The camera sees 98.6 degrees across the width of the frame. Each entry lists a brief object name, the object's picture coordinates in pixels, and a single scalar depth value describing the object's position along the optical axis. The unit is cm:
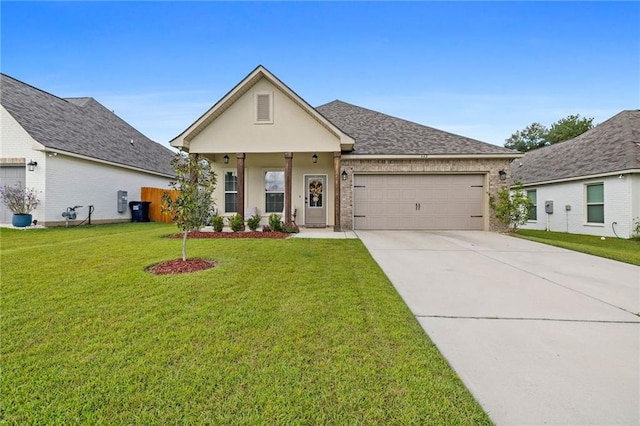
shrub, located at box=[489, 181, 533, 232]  1025
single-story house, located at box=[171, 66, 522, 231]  1026
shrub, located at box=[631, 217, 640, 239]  994
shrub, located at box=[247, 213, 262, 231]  980
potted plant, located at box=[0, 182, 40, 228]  1047
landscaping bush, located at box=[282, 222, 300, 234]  993
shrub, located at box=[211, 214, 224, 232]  956
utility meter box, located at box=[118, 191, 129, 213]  1481
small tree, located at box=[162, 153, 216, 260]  520
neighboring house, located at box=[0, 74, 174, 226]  1095
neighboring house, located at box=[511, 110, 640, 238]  1024
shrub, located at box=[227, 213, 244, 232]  966
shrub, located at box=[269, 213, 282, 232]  980
